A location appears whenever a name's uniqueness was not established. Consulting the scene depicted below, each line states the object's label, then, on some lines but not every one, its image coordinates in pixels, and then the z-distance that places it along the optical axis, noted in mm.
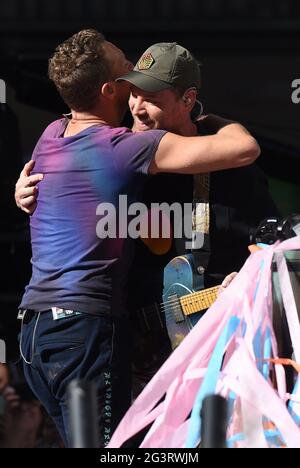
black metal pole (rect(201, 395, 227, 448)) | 4234
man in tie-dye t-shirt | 6234
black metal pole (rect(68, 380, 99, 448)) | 4207
